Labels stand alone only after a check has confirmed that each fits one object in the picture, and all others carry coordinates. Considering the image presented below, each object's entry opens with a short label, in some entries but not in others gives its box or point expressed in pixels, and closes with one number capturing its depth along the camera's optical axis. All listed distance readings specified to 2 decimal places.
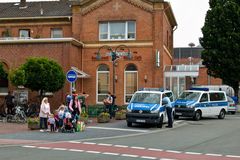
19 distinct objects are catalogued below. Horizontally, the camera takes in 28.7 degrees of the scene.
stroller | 21.59
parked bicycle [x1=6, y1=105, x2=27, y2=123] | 26.71
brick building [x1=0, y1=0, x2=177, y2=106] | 37.62
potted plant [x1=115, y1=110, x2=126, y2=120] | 29.42
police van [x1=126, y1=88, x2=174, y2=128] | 24.28
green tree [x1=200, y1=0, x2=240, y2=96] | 43.69
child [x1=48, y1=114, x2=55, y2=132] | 21.75
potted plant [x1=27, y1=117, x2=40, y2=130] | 22.59
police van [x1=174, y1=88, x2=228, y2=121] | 30.45
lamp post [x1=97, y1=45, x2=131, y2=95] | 38.00
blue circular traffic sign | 23.92
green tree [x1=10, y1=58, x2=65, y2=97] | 30.12
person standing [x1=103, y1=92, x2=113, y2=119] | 29.48
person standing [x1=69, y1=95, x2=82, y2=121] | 22.47
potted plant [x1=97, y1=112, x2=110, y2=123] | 27.08
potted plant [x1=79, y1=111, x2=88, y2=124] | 26.35
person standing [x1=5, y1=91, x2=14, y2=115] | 29.68
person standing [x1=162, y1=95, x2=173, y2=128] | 24.74
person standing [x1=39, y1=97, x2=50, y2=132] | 22.28
